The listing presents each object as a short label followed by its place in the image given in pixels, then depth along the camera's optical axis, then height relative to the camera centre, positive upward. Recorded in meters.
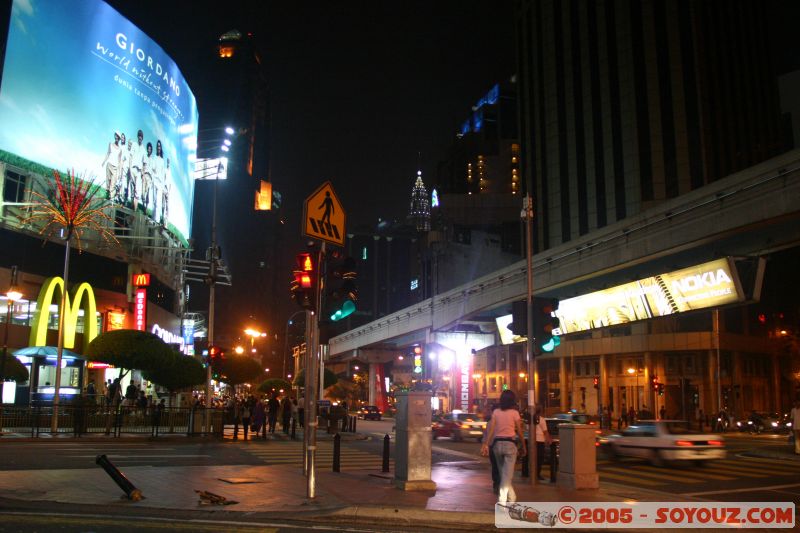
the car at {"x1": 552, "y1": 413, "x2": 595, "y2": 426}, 27.66 -1.59
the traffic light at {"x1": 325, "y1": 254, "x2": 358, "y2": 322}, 11.70 +1.36
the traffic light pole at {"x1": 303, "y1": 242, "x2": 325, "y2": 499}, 11.27 -0.17
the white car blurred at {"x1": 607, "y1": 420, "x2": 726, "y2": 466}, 20.08 -1.86
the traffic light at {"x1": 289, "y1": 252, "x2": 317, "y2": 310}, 11.67 +1.46
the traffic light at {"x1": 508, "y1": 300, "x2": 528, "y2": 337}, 15.17 +1.20
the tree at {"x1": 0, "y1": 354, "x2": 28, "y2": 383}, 29.66 -0.04
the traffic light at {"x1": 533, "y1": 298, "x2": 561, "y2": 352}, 14.95 +1.09
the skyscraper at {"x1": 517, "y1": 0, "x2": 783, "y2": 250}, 68.62 +28.04
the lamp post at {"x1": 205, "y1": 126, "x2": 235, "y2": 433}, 29.39 +3.89
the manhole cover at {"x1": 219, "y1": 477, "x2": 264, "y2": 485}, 13.76 -2.10
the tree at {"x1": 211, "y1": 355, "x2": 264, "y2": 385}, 39.69 +0.15
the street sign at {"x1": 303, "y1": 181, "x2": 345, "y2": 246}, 11.70 +2.65
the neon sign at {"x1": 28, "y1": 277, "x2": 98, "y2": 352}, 39.38 +3.31
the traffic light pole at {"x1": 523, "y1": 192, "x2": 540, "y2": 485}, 14.25 -0.34
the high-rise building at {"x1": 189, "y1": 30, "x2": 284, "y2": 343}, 158.38 +39.86
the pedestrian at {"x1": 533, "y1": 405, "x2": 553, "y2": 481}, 14.92 -1.16
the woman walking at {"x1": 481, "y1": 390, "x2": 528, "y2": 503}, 10.48 -0.93
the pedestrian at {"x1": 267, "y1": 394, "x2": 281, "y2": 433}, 33.31 -1.82
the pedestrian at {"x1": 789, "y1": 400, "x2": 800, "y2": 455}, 22.83 -1.32
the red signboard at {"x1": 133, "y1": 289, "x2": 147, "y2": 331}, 47.19 +4.06
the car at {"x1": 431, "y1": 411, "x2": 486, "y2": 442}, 31.73 -2.26
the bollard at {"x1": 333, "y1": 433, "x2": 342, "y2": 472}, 15.94 -1.72
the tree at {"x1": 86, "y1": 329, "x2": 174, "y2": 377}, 33.81 +0.96
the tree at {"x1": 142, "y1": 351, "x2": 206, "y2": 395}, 34.00 -0.06
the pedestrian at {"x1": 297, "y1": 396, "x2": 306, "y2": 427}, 35.45 -1.86
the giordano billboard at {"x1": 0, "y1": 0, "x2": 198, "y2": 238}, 42.22 +18.04
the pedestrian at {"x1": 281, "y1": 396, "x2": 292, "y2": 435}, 34.03 -1.93
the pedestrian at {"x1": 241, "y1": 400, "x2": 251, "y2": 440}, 29.73 -1.84
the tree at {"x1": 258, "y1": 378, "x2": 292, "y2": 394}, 52.59 -0.90
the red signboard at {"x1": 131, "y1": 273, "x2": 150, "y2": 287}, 47.25 +6.03
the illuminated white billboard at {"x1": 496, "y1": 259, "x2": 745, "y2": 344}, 20.19 +2.58
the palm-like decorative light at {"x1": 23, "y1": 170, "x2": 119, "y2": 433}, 29.36 +8.28
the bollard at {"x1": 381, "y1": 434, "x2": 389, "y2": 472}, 15.80 -1.86
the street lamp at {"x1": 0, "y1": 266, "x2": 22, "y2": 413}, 27.25 +3.03
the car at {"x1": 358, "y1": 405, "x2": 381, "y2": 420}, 64.94 -3.50
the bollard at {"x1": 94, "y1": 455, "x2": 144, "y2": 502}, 11.28 -1.72
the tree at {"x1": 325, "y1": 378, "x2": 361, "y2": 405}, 91.31 -2.19
